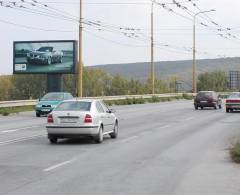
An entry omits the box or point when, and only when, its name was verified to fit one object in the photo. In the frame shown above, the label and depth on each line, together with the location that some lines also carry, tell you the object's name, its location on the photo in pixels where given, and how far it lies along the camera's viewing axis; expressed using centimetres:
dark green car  3800
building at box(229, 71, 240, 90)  11749
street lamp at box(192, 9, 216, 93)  8182
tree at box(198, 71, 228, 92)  13388
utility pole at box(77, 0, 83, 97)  5106
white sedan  1909
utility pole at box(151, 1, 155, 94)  7119
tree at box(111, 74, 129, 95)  13688
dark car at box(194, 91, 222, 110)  5125
